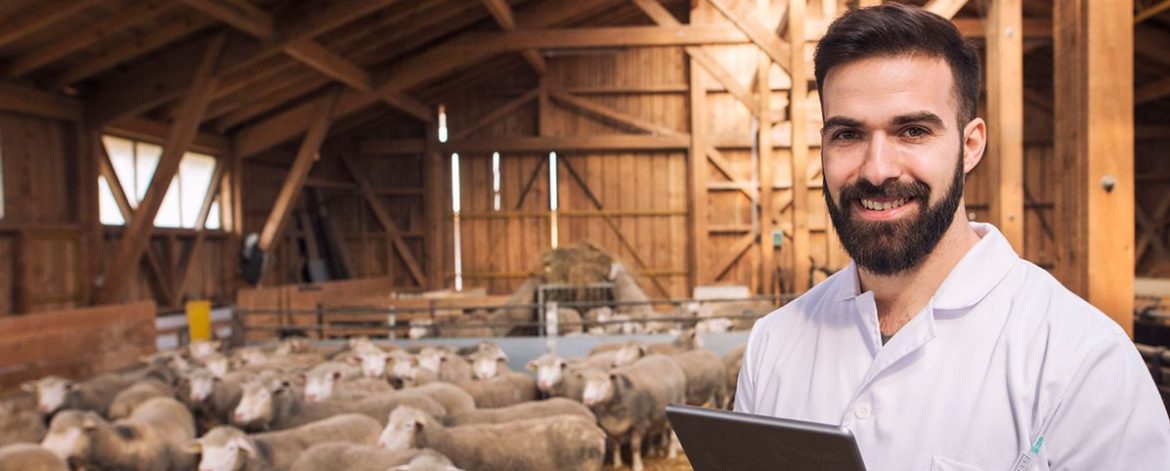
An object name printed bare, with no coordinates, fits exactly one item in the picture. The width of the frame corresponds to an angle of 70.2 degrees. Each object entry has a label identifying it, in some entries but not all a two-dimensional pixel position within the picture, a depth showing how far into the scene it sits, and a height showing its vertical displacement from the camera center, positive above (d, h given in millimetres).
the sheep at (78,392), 6262 -1207
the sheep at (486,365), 6551 -1062
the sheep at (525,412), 5191 -1153
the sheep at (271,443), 4406 -1166
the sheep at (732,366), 7325 -1235
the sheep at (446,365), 7020 -1143
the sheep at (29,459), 4434 -1174
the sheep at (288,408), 5598 -1179
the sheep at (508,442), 4559 -1167
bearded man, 1160 -140
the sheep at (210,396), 6445 -1240
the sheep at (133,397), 6250 -1212
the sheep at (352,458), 4004 -1091
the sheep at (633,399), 5809 -1234
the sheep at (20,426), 5615 -1281
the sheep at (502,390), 6277 -1215
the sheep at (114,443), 5020 -1244
